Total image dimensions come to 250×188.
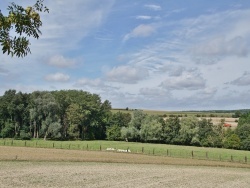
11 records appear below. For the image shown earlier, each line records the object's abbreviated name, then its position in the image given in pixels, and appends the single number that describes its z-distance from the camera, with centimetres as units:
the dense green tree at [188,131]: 10488
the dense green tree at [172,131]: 10756
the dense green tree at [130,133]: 11078
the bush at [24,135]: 10530
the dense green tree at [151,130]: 10824
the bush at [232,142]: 9806
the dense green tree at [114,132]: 11538
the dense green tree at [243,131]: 9781
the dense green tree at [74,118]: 11244
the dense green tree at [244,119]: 10869
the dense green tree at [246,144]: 9612
